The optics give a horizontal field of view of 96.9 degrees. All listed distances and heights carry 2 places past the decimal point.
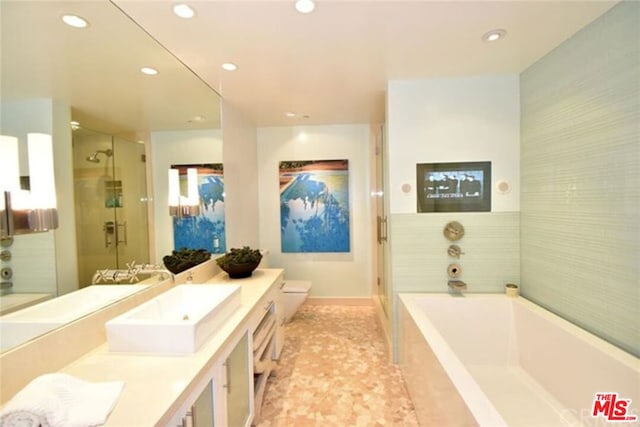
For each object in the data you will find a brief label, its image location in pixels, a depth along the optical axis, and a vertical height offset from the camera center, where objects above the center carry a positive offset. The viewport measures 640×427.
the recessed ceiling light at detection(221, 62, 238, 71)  2.02 +1.03
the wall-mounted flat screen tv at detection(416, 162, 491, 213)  2.38 +0.14
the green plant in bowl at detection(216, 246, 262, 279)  2.32 -0.45
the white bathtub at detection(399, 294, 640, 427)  1.36 -0.97
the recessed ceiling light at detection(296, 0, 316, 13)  1.41 +1.02
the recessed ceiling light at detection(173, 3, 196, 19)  1.42 +1.02
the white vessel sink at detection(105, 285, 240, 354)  1.18 -0.52
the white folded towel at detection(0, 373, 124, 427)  0.78 -0.57
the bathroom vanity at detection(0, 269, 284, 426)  0.91 -0.62
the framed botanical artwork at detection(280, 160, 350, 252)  3.72 +0.01
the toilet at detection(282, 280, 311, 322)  3.21 -1.04
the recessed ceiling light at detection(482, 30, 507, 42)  1.70 +1.02
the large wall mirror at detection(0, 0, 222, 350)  1.06 +0.40
